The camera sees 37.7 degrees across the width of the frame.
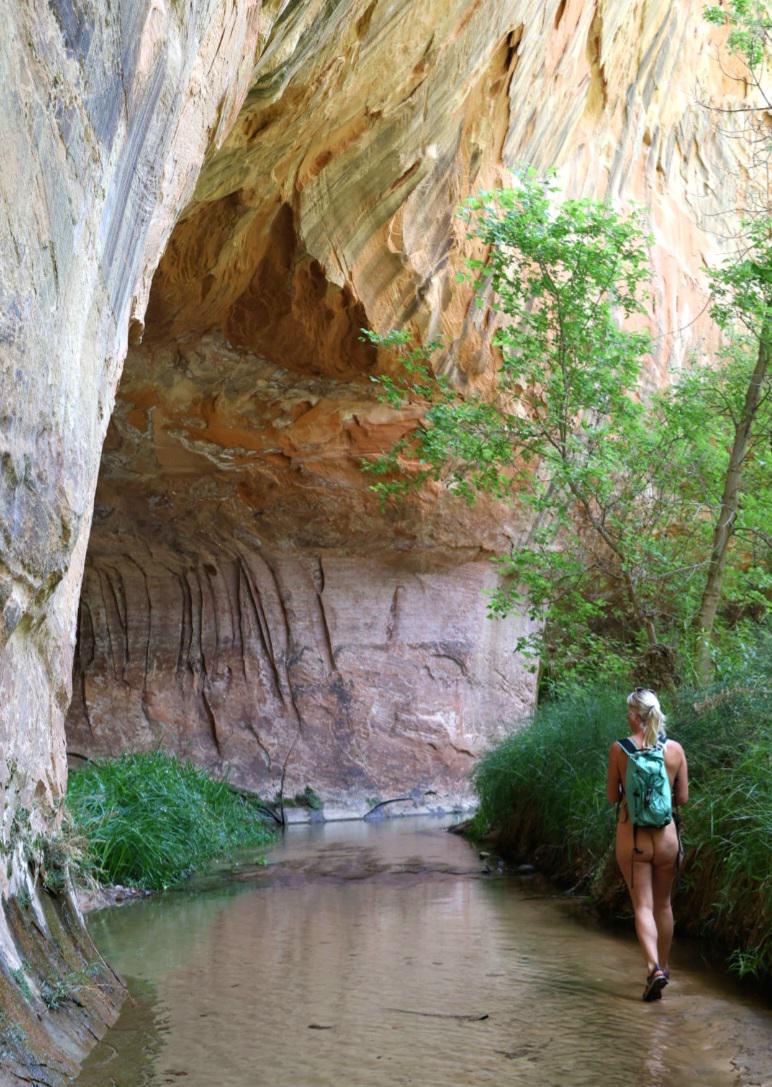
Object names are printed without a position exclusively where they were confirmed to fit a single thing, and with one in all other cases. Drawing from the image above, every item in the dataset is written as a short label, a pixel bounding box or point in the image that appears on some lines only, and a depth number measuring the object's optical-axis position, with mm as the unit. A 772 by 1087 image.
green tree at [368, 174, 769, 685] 9125
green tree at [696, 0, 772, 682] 8523
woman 5184
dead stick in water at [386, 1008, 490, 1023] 4766
